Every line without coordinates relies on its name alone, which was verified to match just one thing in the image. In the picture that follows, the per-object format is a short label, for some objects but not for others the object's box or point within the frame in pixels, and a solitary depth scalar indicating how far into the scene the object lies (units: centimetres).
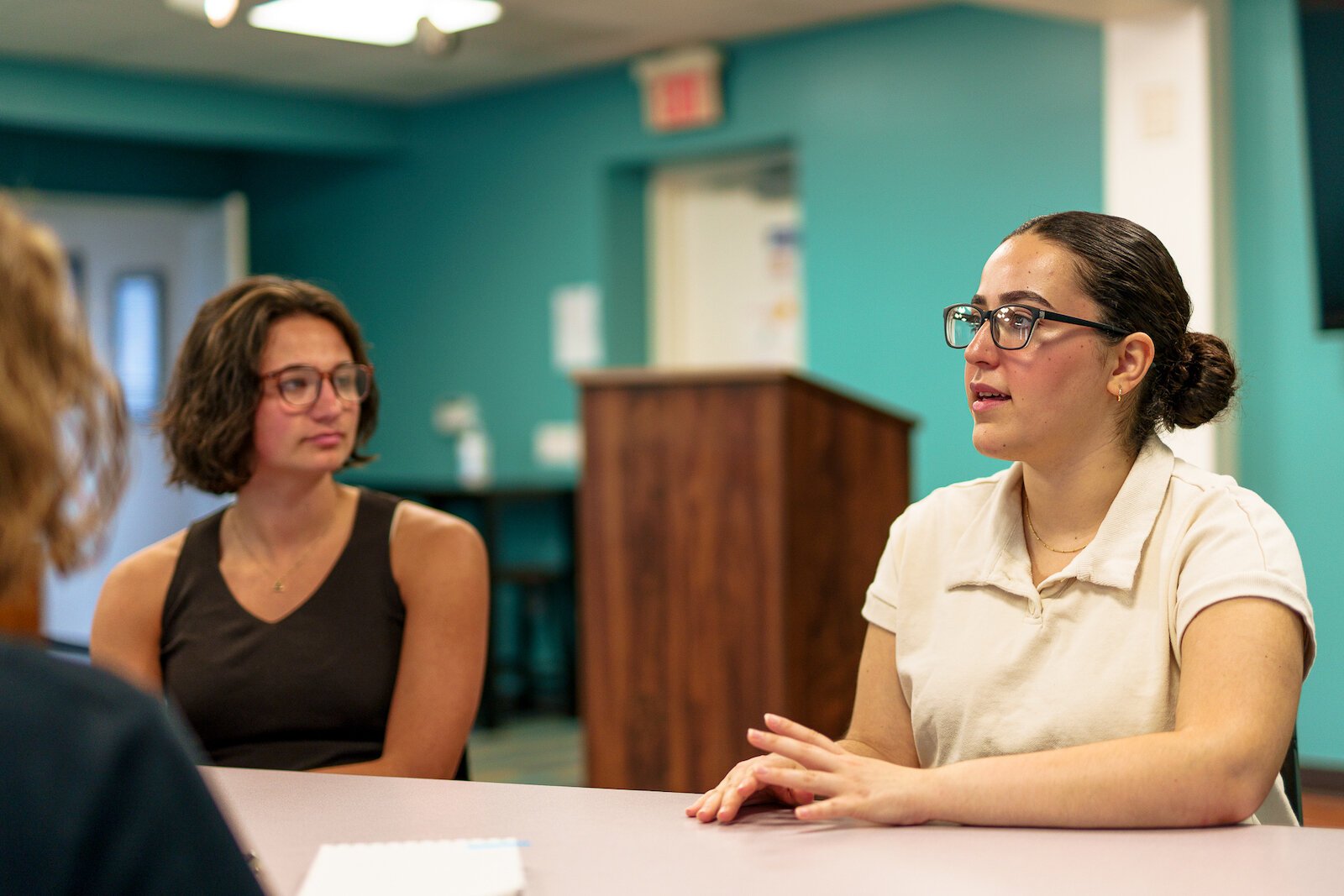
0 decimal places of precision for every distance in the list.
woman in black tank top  201
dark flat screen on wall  401
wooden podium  329
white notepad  117
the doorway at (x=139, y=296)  739
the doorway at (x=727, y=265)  600
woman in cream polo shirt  136
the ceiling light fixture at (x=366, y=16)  465
